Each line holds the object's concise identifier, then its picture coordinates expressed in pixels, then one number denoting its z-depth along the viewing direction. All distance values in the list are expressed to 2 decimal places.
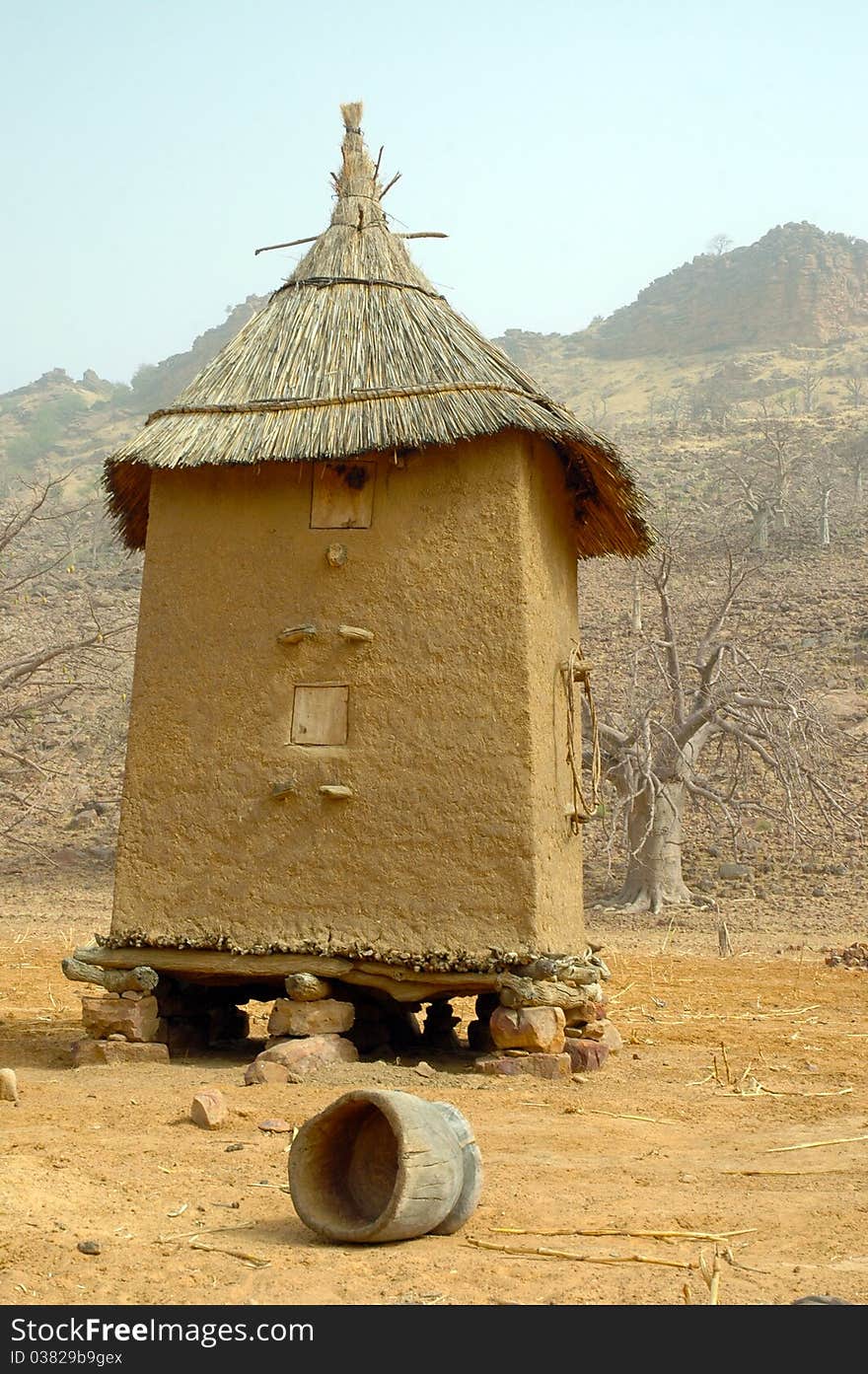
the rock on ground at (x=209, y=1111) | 5.65
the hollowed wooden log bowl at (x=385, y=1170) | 3.91
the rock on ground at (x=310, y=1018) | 7.32
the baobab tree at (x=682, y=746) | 16.61
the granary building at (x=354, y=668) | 7.24
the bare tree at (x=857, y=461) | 35.49
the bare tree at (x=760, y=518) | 31.05
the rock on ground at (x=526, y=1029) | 7.16
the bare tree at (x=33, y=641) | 14.44
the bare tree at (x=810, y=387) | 50.16
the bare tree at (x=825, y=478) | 32.03
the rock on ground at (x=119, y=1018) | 7.50
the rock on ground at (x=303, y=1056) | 6.74
